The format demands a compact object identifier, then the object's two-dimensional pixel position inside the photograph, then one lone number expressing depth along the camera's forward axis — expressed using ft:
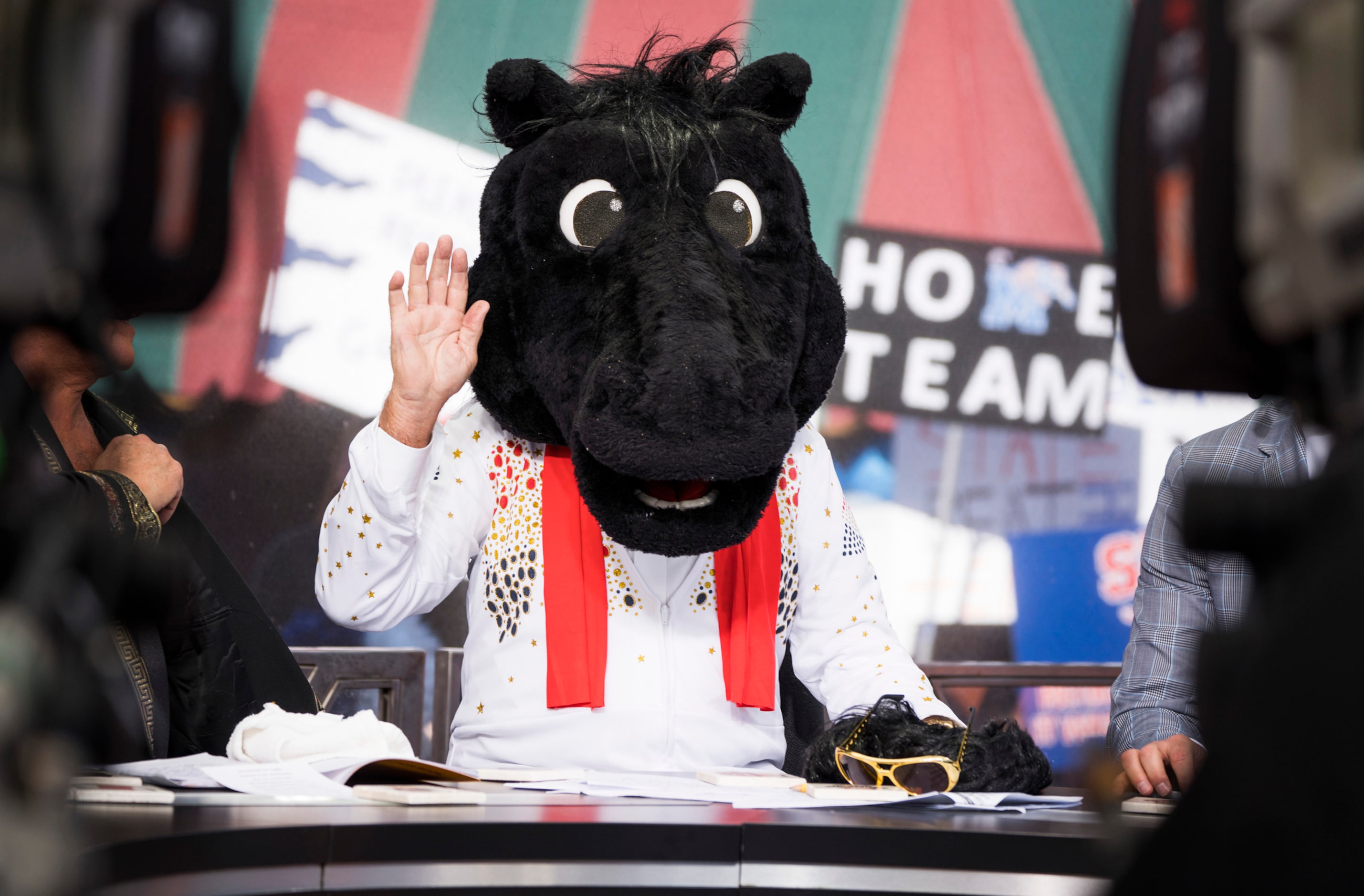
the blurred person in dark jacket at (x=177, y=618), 4.80
